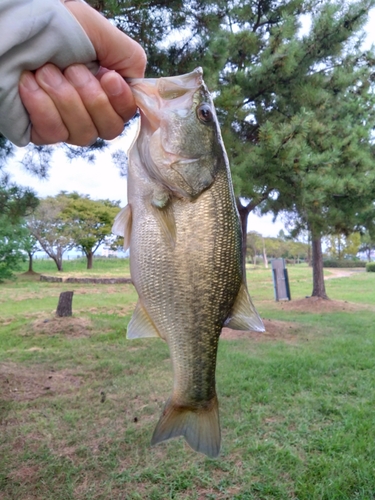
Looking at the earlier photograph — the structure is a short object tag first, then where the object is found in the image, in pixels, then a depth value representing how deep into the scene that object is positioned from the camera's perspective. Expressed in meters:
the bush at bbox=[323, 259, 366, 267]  40.06
